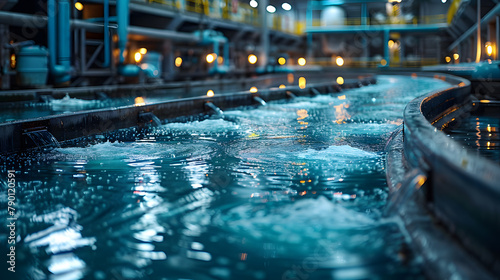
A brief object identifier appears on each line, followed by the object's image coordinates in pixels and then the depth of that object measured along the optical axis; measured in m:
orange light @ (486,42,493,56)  16.12
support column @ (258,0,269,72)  29.12
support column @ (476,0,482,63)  19.79
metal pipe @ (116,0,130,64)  19.84
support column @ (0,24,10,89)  16.14
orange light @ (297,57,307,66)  40.56
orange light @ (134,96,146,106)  14.41
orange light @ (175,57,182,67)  30.17
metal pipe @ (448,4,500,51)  20.78
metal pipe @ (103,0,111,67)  20.11
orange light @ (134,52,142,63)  22.22
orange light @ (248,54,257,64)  32.03
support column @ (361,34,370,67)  44.58
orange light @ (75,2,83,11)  22.00
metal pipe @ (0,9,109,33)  15.79
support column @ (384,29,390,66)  40.22
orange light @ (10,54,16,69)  17.25
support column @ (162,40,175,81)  25.69
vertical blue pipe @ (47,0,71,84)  17.23
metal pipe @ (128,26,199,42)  21.88
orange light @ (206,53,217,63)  27.24
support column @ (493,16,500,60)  21.77
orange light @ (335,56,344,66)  39.95
